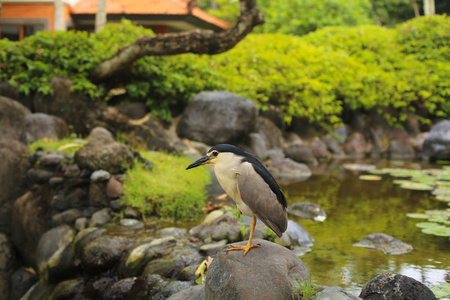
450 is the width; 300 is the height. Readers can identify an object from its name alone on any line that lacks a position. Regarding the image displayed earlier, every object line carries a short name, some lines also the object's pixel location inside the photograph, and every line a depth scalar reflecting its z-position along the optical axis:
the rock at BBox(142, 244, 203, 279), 4.47
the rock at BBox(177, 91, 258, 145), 9.66
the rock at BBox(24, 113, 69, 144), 8.02
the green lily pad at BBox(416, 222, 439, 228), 5.71
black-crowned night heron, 3.02
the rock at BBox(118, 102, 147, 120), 9.32
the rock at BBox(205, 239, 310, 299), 3.04
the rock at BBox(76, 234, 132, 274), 4.91
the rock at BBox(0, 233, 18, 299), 6.12
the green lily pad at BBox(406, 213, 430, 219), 6.13
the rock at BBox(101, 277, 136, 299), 4.43
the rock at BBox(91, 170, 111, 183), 6.13
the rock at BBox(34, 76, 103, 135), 8.77
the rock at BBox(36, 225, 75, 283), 5.26
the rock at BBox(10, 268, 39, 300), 5.84
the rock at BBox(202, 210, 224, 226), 5.44
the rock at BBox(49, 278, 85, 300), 4.78
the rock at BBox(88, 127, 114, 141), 8.07
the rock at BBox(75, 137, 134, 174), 6.25
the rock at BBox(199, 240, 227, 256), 4.71
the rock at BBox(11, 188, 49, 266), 6.20
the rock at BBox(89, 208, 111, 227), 5.83
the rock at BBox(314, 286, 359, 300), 3.03
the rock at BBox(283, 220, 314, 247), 5.02
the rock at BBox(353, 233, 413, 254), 4.81
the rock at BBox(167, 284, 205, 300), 3.60
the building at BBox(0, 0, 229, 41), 15.03
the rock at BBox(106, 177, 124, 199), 6.08
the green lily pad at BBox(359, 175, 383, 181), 9.22
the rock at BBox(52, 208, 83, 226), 6.06
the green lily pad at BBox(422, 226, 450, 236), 5.36
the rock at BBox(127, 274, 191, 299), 4.13
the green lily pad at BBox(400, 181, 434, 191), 8.11
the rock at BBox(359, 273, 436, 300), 3.01
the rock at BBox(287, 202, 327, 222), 6.22
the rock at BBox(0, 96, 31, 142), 8.12
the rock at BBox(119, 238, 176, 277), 4.63
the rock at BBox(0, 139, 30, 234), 6.55
